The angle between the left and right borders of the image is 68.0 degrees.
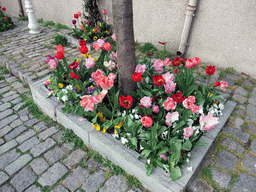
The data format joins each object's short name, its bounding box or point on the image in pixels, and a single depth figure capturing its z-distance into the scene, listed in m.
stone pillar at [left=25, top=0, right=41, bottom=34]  5.62
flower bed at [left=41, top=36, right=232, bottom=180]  1.81
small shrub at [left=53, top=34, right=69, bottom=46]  4.90
